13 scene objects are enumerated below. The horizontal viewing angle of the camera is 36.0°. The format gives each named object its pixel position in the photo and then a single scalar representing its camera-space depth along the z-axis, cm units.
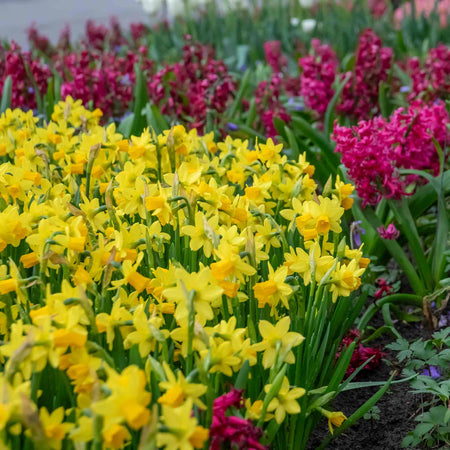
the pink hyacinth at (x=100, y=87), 312
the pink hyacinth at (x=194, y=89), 291
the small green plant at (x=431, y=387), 142
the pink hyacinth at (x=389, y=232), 208
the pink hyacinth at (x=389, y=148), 203
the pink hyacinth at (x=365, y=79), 320
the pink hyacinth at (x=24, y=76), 321
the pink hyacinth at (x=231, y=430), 105
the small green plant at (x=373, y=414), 162
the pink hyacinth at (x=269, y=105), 316
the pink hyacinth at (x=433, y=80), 316
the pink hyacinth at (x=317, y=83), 315
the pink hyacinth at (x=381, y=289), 207
